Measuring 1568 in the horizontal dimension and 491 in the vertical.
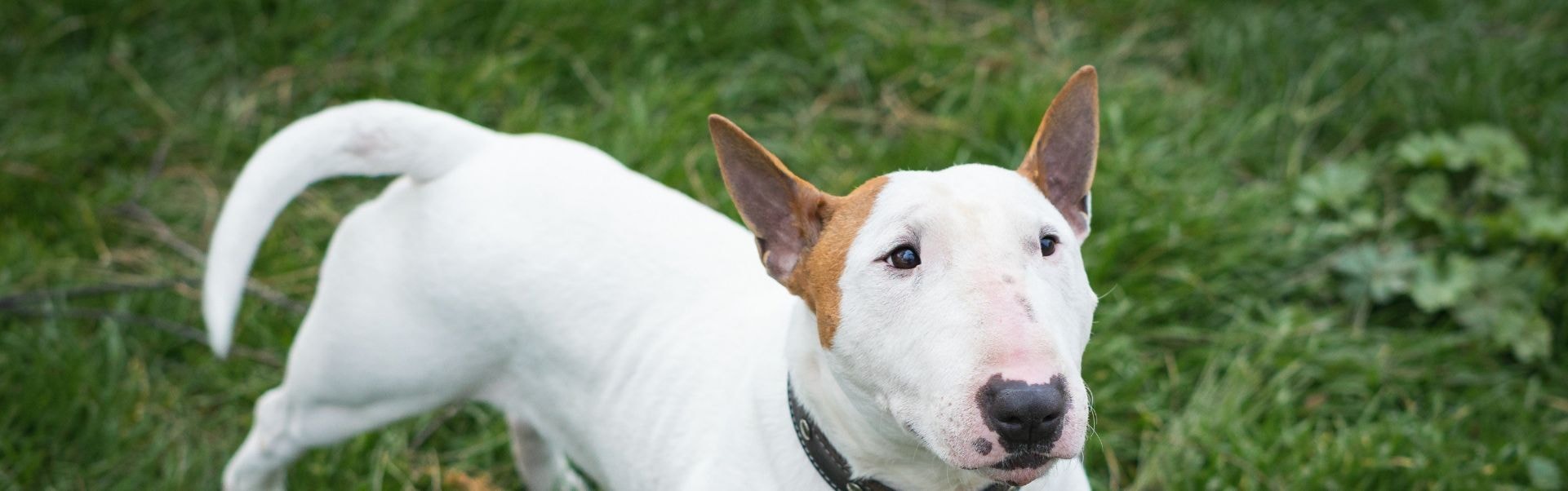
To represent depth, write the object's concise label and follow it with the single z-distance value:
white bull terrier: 2.20
